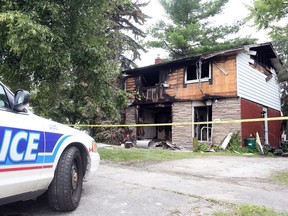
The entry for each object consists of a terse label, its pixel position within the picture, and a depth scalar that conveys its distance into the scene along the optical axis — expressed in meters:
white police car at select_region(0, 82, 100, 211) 2.14
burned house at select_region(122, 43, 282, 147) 12.77
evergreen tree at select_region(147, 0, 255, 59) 21.37
